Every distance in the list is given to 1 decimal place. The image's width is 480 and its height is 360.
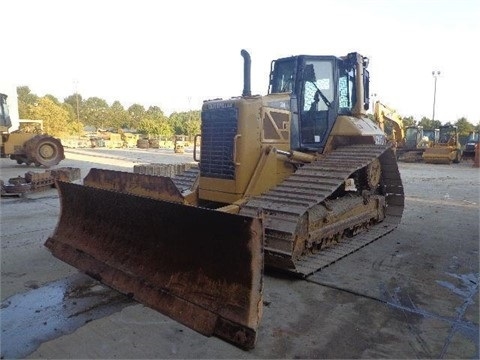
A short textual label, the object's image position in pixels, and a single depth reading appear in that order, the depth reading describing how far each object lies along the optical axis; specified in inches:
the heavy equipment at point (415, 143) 1101.1
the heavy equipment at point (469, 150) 1106.4
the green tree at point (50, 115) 1975.9
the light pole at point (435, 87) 1940.5
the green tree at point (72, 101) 3589.3
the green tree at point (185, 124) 2417.6
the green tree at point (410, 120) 2115.2
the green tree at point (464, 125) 1974.7
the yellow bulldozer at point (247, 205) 122.6
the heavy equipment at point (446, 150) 1012.5
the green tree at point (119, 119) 3019.2
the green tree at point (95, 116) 3241.4
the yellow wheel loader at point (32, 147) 645.3
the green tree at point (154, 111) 3415.4
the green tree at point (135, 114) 2989.7
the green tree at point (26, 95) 3249.0
